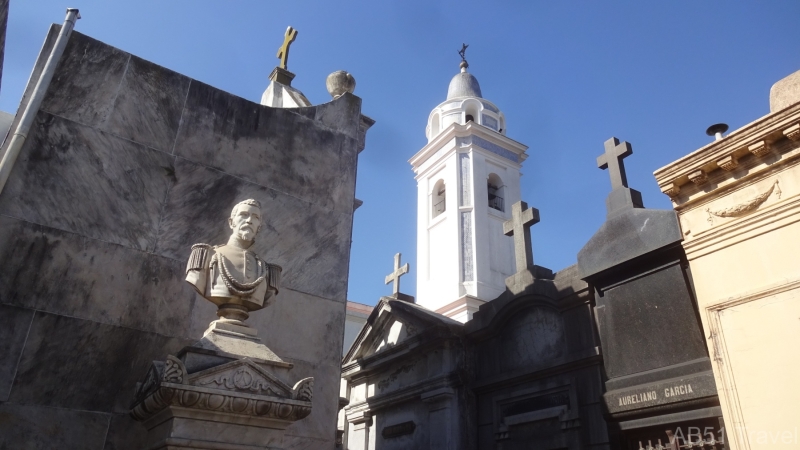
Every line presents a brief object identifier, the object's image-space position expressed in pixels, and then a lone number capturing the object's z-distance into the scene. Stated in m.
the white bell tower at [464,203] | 21.78
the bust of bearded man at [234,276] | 4.23
